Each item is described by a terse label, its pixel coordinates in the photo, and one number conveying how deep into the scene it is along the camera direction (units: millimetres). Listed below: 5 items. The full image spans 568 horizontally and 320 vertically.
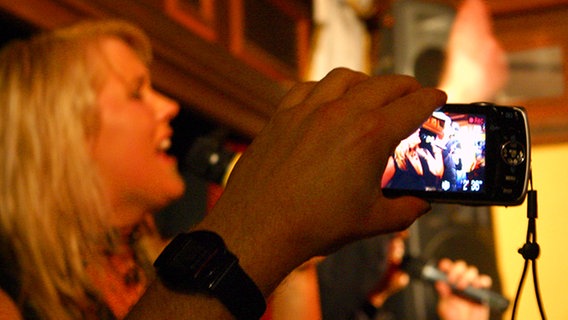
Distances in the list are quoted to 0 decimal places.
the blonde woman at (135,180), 722
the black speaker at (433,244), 1952
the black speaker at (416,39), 2155
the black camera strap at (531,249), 782
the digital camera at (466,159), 790
